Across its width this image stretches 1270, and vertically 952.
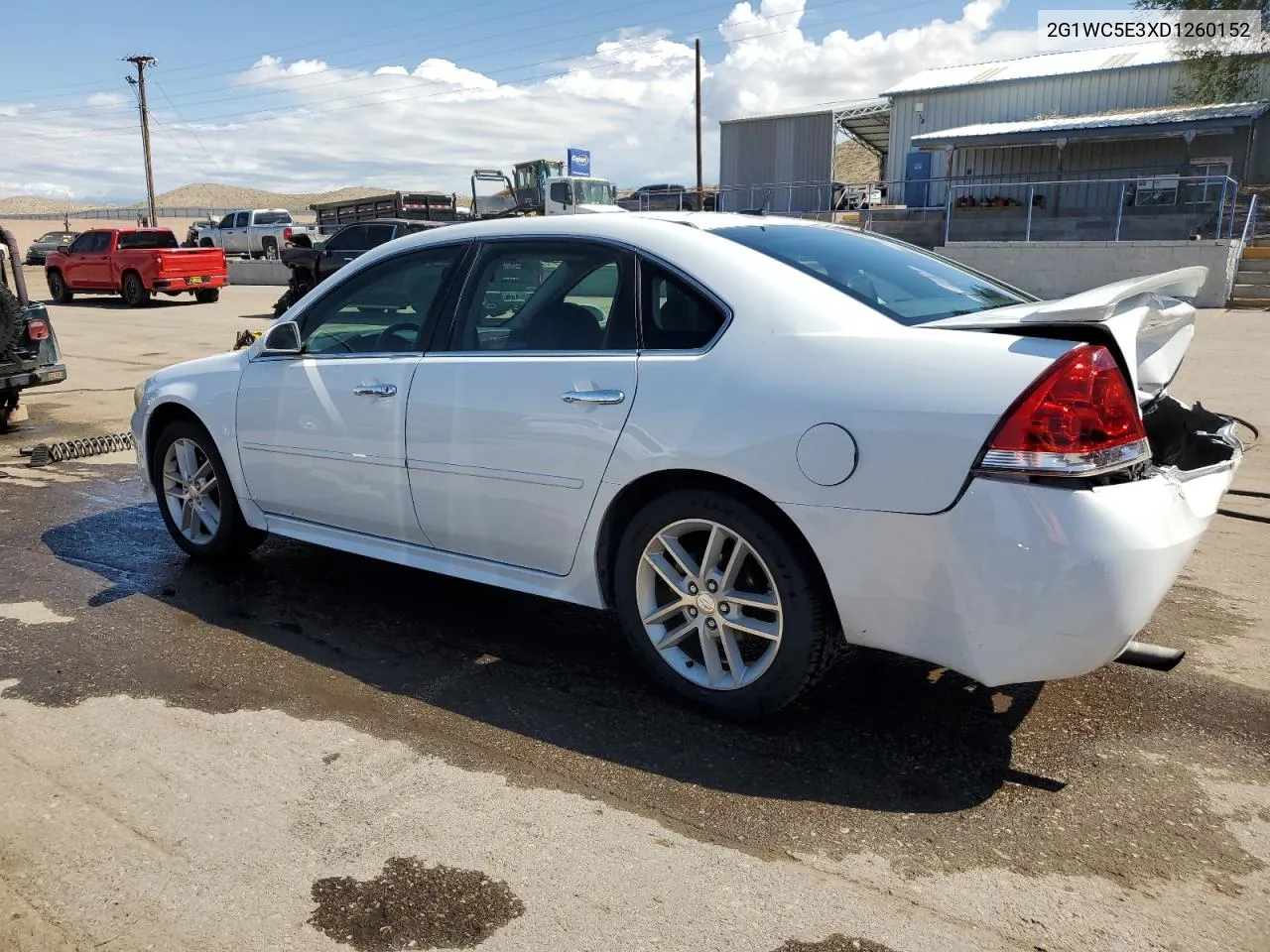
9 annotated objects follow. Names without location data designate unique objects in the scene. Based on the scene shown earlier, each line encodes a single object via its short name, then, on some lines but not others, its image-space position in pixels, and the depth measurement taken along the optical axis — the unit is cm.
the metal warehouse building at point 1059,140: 2559
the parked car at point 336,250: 1939
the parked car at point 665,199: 3691
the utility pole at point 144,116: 5550
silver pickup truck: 3709
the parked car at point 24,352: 894
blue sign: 3944
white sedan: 275
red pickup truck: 2403
